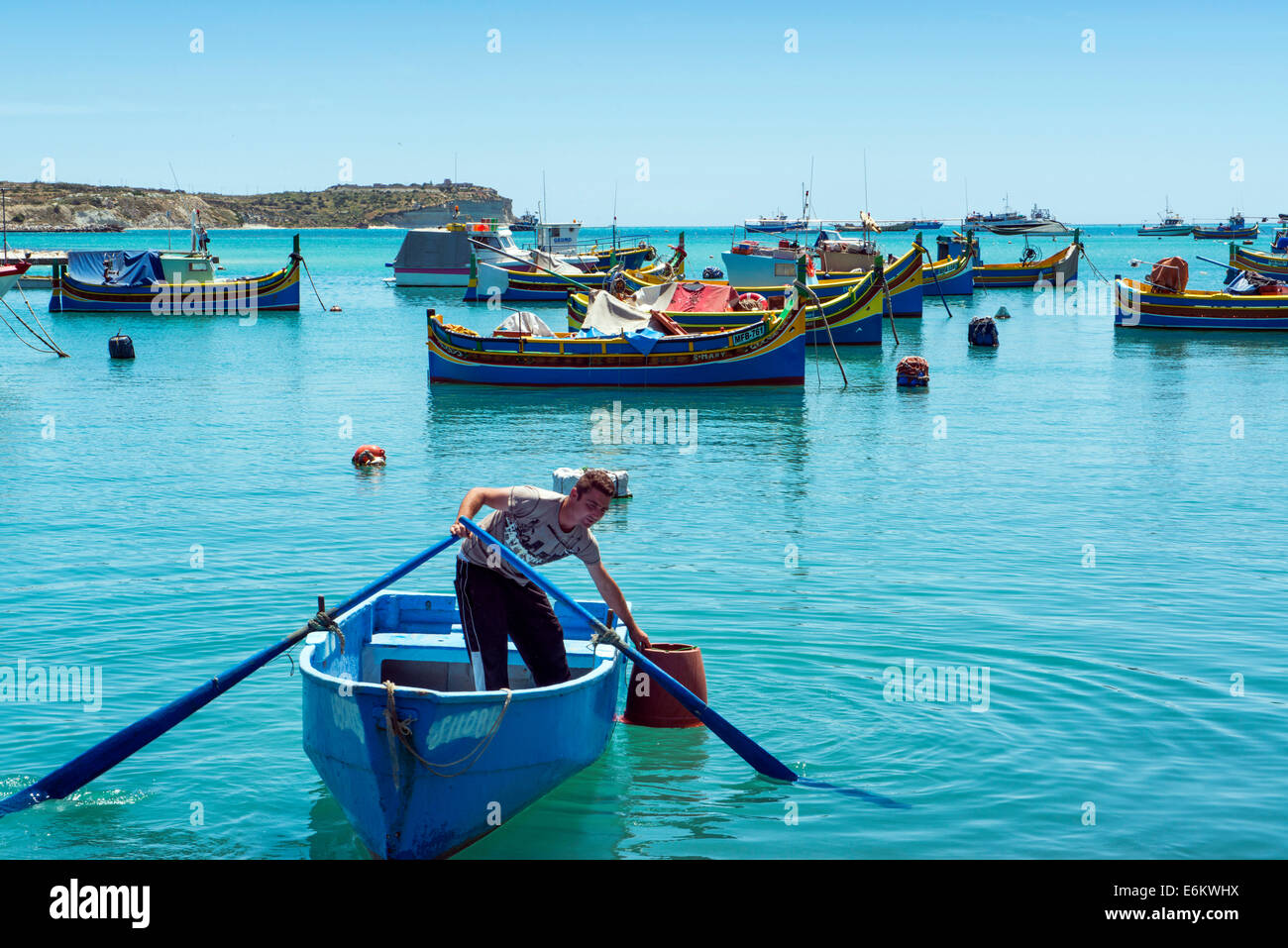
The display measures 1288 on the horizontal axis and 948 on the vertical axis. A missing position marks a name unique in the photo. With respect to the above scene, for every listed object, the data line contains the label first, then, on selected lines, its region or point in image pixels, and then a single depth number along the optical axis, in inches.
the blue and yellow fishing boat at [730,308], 1470.2
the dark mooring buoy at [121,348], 1508.4
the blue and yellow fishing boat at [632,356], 1200.2
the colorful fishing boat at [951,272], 2413.9
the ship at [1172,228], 7411.4
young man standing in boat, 299.6
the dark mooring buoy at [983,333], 1673.2
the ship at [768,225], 6102.4
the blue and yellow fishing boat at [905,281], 1855.3
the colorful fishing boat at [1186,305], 1752.0
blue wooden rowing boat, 262.1
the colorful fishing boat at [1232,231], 6176.2
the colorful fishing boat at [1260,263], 2431.1
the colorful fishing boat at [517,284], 2495.1
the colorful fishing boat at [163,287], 2123.5
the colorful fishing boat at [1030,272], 2849.4
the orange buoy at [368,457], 789.9
